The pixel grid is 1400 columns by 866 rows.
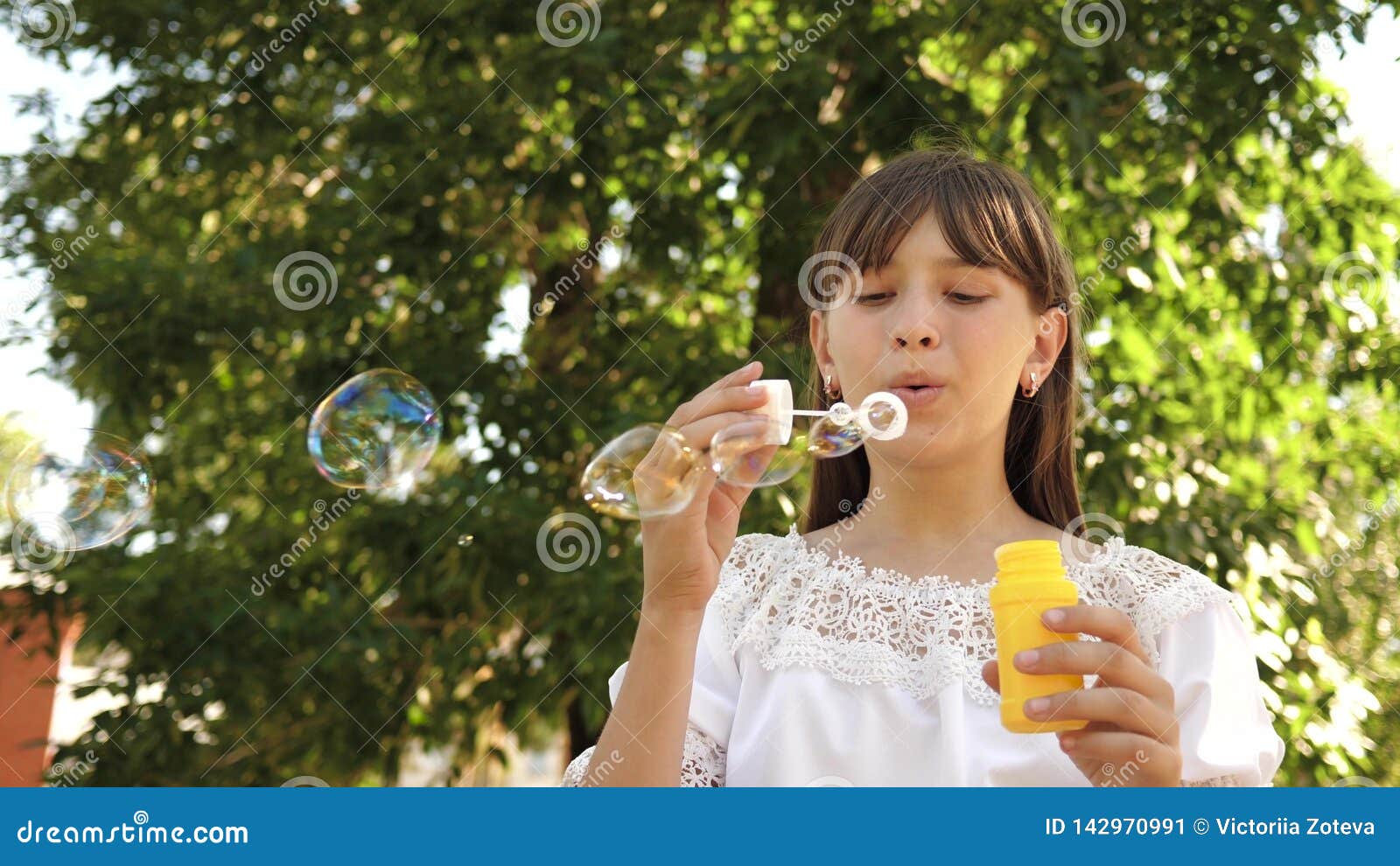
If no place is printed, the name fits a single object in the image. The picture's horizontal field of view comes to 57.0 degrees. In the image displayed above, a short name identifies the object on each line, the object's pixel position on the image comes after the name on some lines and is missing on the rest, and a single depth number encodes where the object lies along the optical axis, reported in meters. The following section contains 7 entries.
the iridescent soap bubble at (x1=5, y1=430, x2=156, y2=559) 3.00
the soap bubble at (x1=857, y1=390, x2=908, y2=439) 1.75
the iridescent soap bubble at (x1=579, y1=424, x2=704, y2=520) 1.59
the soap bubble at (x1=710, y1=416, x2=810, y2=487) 1.57
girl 1.60
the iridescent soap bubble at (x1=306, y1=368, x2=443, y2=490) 2.85
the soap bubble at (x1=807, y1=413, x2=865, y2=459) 1.86
